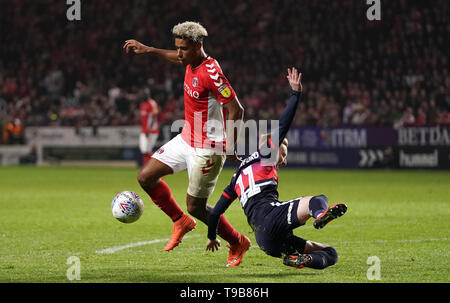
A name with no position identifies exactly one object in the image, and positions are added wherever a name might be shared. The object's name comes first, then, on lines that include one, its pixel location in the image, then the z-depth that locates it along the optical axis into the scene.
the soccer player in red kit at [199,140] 15.25
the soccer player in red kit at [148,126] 46.69
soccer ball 17.16
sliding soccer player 12.78
